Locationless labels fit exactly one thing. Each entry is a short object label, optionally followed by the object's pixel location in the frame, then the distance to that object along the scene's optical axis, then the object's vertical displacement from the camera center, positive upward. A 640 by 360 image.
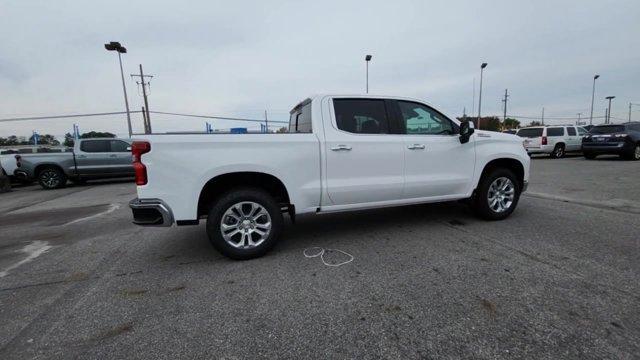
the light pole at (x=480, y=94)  30.07 +3.67
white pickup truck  3.38 -0.38
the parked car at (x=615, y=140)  13.61 -0.60
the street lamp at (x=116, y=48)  20.41 +6.21
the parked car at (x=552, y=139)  16.89 -0.57
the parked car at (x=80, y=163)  11.84 -0.59
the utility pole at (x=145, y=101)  25.37 +3.46
